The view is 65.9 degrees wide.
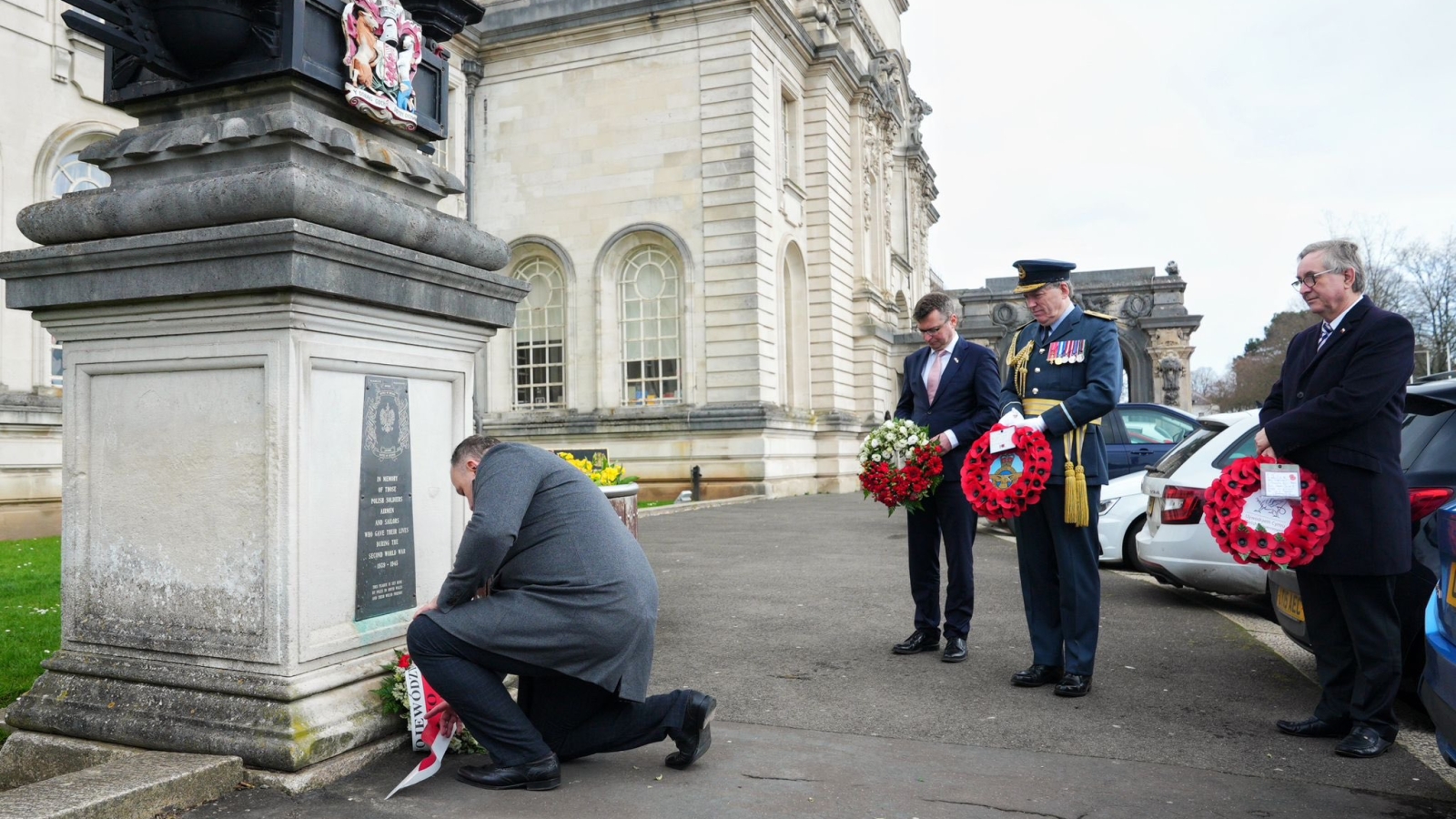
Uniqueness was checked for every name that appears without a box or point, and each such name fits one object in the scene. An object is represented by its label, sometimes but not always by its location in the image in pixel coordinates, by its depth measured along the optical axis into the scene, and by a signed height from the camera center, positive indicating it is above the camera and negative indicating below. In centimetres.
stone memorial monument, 426 +28
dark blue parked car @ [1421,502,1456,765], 373 -73
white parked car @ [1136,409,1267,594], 805 -66
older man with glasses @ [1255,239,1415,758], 473 -20
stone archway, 4369 +456
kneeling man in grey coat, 404 -61
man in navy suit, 661 -5
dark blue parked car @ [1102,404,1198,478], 1391 +5
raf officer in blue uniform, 573 -14
